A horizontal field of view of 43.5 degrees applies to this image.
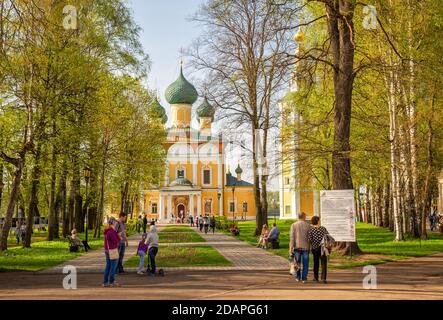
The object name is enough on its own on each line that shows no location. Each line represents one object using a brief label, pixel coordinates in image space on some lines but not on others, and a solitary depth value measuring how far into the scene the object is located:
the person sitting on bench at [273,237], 23.14
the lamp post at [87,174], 28.30
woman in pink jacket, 12.27
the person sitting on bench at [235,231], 35.53
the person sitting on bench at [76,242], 22.61
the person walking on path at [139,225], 44.69
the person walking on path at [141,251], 14.84
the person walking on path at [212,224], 40.83
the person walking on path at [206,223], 39.46
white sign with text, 16.45
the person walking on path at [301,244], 12.50
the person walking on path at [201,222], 43.75
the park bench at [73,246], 22.48
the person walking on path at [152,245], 14.52
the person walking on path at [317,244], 12.50
